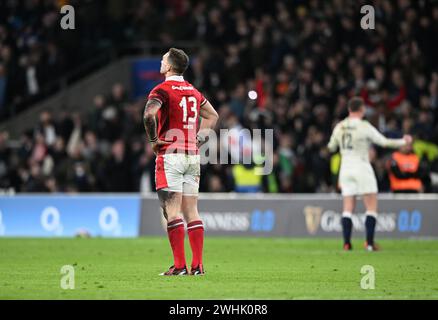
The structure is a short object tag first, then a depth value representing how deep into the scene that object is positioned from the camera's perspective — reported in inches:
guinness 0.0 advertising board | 898.1
